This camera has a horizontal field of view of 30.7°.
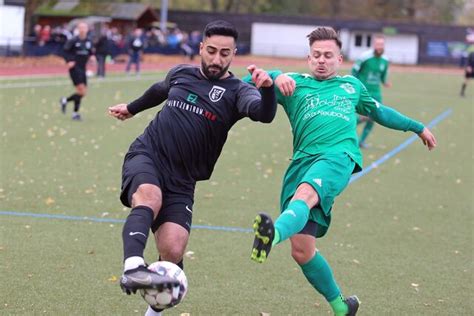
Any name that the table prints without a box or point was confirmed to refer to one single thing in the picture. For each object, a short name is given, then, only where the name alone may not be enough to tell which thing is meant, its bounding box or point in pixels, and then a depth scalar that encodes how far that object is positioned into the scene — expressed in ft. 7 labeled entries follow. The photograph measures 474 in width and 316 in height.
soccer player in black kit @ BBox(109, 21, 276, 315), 18.63
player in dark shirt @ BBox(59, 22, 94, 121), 62.95
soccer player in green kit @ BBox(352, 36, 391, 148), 54.90
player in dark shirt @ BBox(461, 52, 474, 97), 107.65
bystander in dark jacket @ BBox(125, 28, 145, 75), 117.19
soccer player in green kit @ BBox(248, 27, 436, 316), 18.92
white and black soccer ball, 16.22
